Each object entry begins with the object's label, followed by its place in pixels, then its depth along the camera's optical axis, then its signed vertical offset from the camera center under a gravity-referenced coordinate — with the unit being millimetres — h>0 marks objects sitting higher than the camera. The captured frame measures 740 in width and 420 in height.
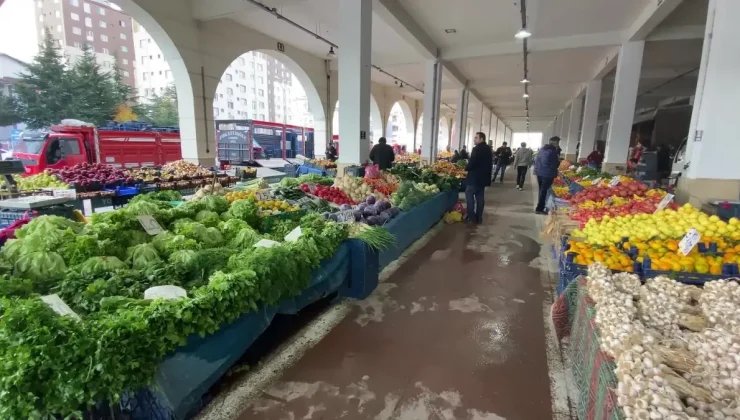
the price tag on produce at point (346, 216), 4395 -790
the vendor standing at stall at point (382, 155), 9680 -143
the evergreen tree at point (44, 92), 22203 +2973
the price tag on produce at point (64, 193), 4703 -648
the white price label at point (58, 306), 1833 -812
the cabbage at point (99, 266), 2334 -780
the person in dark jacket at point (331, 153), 14219 -176
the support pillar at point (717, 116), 4781 +537
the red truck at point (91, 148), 9891 -136
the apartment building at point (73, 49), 44684 +11294
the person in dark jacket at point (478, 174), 7320 -434
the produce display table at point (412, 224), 4781 -1141
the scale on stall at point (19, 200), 3659 -597
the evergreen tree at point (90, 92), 23297 +3171
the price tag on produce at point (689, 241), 2898 -653
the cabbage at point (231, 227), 3443 -743
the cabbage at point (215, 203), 4070 -630
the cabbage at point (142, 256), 2629 -800
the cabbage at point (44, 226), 2708 -617
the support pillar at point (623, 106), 9711 +1296
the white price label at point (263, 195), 4849 -631
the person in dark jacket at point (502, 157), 15108 -194
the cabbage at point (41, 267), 2287 -773
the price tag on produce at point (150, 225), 3163 -684
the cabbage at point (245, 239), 3201 -792
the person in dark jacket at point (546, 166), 8297 -277
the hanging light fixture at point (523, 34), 8625 +2706
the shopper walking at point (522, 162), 12875 -315
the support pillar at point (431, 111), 12414 +1391
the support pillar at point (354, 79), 7277 +1393
